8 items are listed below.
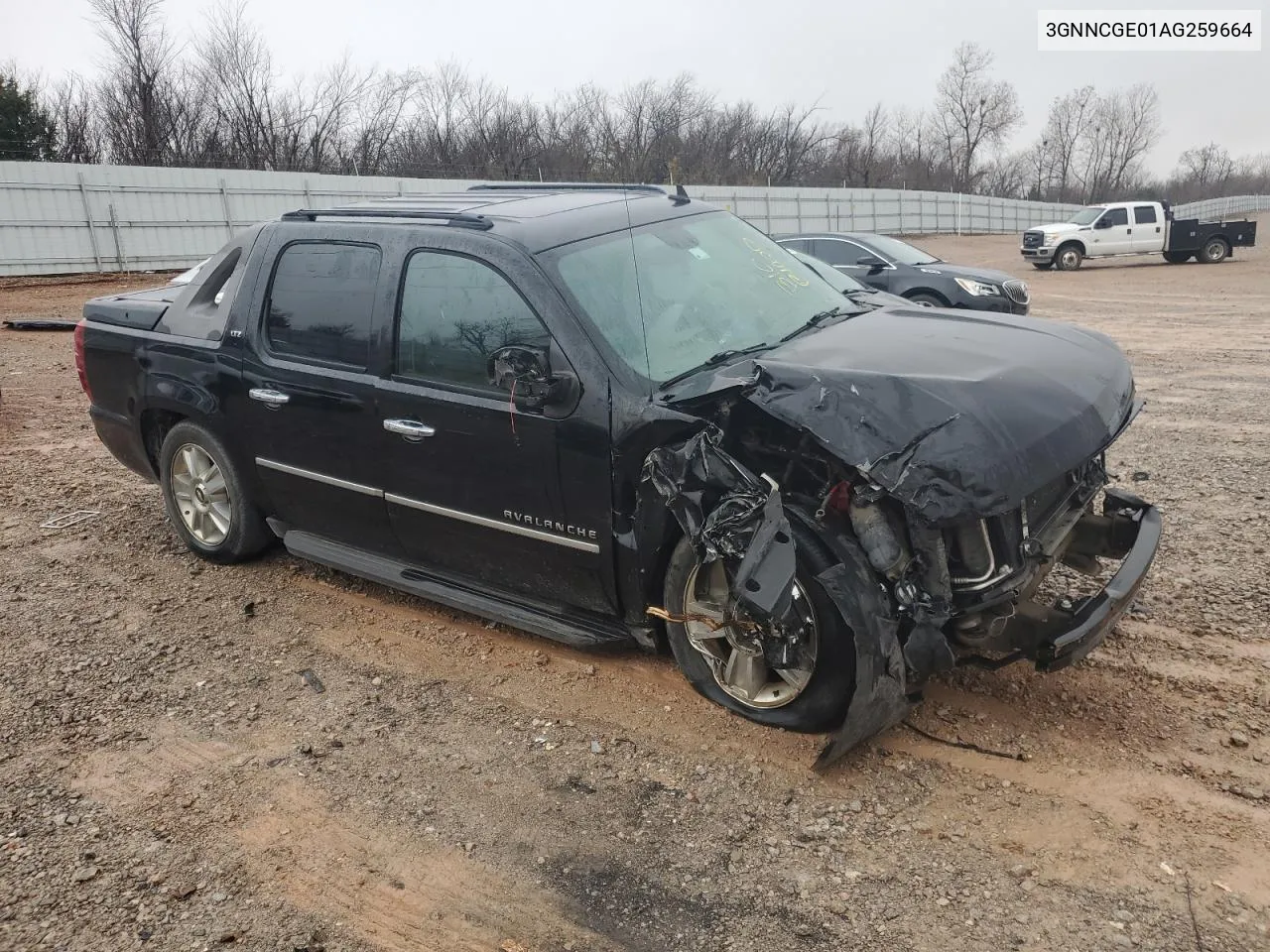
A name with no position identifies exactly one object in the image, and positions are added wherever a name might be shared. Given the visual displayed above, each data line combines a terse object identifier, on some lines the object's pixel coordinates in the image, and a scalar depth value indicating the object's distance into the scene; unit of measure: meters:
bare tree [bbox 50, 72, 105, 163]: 31.52
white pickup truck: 25.92
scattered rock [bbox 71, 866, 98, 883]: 2.90
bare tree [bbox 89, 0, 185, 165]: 33.06
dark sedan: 12.69
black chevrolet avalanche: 3.04
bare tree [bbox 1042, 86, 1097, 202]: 78.31
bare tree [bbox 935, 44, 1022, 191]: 71.56
